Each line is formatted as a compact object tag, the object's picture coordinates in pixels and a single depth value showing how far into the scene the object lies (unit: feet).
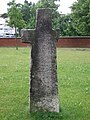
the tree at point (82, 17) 75.75
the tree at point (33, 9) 96.21
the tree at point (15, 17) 69.18
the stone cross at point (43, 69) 12.44
